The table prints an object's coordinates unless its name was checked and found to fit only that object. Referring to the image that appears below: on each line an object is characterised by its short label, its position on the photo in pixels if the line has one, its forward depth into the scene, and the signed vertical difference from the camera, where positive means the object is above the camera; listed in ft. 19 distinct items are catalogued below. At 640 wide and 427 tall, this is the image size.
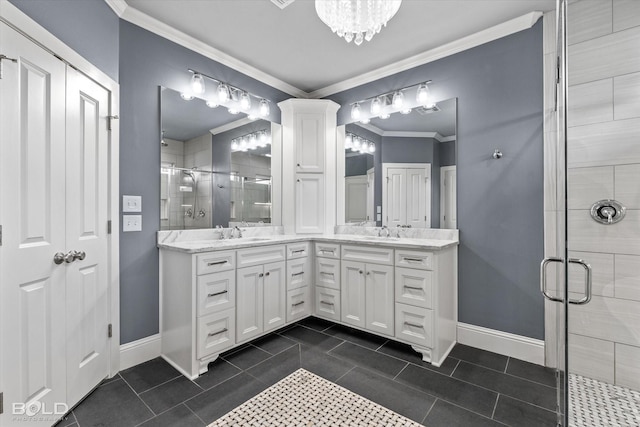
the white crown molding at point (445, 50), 7.50 +5.02
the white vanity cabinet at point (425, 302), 7.29 -2.35
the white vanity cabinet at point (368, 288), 8.10 -2.24
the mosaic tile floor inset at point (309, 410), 5.09 -3.72
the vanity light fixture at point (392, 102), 9.21 +3.85
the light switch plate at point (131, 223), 7.02 -0.25
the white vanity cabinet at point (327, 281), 9.32 -2.26
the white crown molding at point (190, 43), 7.05 +5.00
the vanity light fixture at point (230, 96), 8.51 +3.88
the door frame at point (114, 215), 6.60 -0.05
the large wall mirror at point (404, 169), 8.89 +1.52
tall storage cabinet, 11.07 +1.82
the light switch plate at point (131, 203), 7.04 +0.24
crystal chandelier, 5.19 +3.69
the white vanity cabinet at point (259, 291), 7.73 -2.24
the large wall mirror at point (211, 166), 8.05 +1.51
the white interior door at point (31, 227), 4.37 -0.23
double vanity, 6.91 -2.11
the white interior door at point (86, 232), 5.58 -0.40
